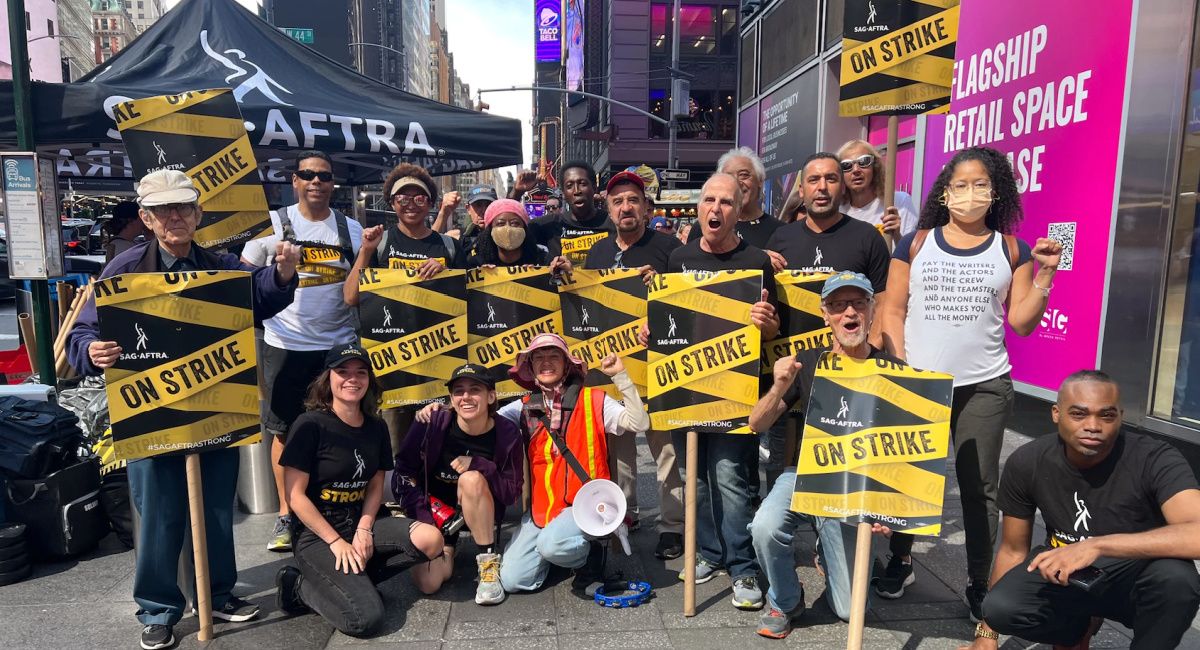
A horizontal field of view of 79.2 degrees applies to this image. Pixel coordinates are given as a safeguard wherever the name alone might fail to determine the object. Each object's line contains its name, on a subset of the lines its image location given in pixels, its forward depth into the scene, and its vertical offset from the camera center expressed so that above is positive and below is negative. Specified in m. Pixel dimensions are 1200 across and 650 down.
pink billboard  5.27 +0.87
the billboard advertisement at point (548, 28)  87.81 +25.24
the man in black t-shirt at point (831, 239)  3.68 -0.01
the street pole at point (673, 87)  19.05 +3.94
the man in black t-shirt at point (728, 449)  3.54 -1.08
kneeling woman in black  3.44 -1.37
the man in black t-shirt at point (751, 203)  4.39 +0.20
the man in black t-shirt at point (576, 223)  4.88 +0.07
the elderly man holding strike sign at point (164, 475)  3.22 -1.13
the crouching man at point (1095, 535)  2.59 -1.09
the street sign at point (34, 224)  5.08 +0.02
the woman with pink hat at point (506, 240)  4.54 -0.05
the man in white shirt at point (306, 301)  4.18 -0.42
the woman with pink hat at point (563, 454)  3.73 -1.17
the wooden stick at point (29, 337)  7.11 -1.10
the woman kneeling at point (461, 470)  3.78 -1.27
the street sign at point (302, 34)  69.14 +19.18
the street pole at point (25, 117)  4.68 +0.71
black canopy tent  4.88 +0.98
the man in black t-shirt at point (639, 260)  4.22 -0.16
